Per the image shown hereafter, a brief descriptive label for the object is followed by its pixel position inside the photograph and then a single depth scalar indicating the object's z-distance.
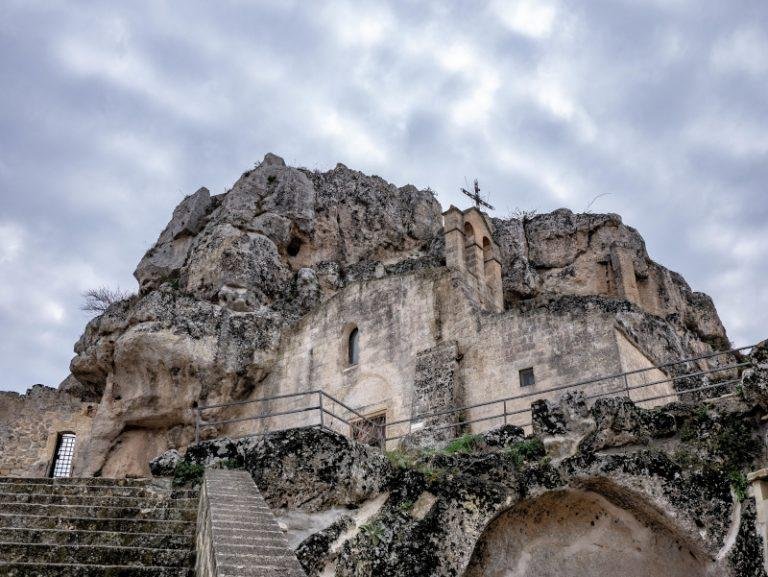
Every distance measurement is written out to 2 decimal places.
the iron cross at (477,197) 29.77
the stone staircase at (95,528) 8.35
